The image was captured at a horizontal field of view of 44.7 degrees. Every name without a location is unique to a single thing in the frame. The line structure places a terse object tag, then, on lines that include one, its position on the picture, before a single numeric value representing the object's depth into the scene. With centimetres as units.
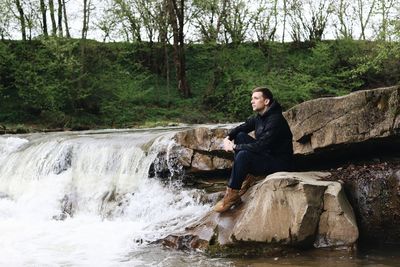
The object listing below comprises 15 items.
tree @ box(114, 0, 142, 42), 2625
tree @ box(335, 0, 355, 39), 2920
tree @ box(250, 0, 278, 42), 2778
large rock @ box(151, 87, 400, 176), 660
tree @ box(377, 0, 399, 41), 1643
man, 633
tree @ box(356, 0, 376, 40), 2893
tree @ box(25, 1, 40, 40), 2421
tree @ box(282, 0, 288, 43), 2965
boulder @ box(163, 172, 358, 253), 574
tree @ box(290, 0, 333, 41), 3028
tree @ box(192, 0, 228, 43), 2664
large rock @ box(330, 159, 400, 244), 615
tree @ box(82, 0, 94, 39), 2461
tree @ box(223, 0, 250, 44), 2686
